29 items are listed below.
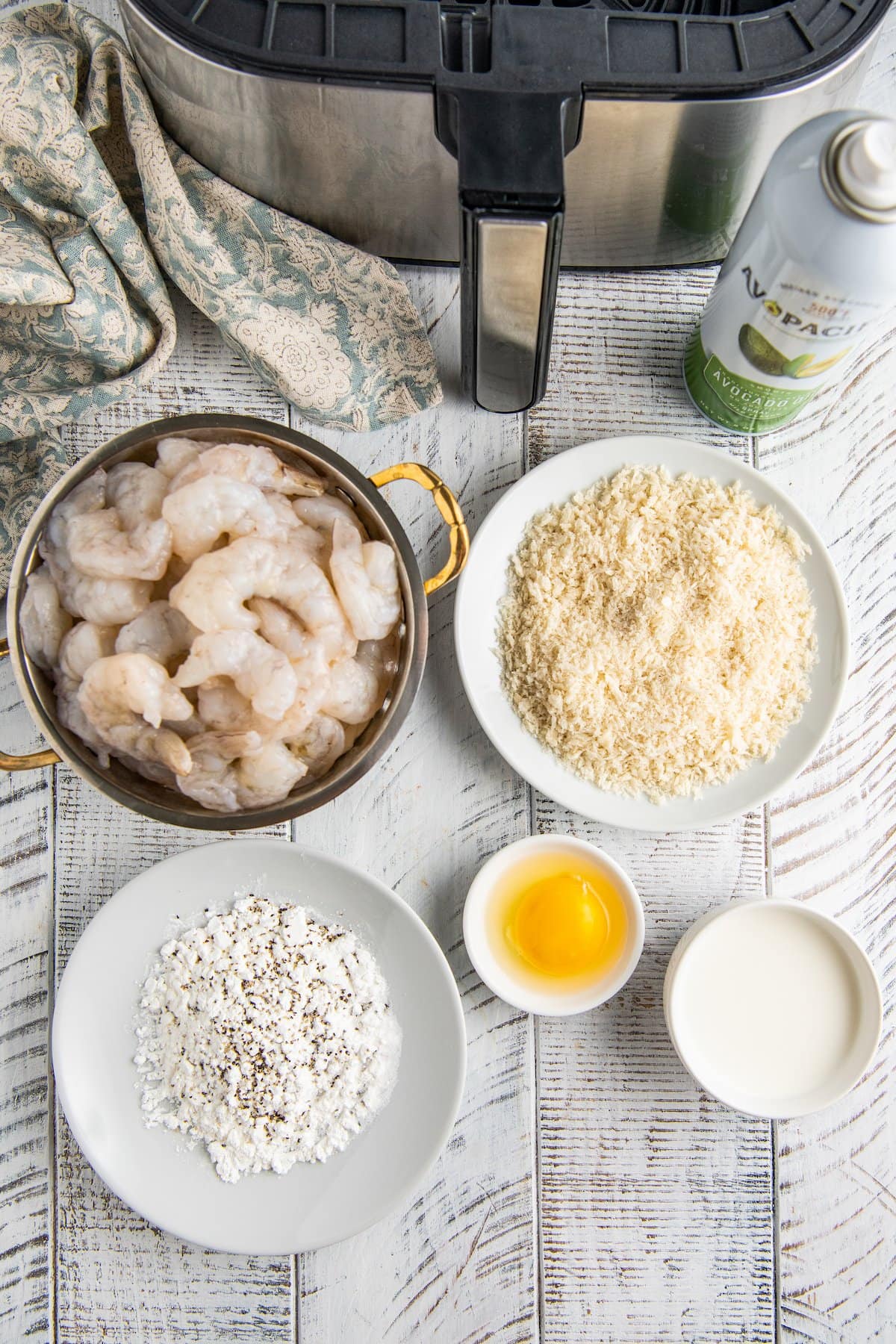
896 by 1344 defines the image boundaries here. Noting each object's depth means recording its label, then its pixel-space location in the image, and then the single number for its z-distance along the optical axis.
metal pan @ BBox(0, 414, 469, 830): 0.84
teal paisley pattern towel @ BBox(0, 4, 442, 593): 0.95
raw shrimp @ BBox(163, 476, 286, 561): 0.79
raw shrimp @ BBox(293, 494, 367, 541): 0.86
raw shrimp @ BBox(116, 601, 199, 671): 0.80
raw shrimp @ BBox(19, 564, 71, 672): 0.82
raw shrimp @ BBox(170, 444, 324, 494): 0.81
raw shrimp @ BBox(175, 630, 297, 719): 0.78
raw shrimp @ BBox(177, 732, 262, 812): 0.80
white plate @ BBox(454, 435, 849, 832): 1.03
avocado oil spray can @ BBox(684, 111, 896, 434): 0.75
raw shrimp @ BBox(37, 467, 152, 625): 0.80
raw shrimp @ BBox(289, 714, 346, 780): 0.84
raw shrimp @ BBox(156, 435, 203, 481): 0.84
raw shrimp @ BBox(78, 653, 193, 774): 0.77
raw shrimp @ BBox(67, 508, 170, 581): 0.78
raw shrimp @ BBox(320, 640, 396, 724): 0.83
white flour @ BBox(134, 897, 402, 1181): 1.02
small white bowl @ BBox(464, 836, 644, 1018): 1.03
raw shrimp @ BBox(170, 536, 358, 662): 0.78
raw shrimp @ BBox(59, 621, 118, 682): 0.80
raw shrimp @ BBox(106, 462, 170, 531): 0.81
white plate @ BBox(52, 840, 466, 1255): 1.03
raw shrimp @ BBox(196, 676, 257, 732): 0.80
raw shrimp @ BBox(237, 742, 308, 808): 0.82
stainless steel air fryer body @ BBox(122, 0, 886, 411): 0.74
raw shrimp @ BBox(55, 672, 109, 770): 0.82
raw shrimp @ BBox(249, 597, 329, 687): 0.80
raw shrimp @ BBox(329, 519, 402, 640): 0.82
